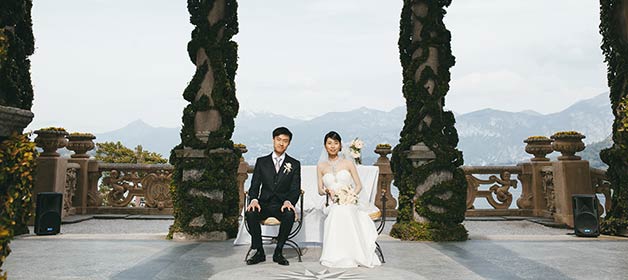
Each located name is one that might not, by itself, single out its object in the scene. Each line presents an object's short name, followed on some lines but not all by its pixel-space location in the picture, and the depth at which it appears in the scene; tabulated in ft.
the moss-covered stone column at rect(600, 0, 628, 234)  22.98
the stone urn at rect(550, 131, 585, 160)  30.27
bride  15.56
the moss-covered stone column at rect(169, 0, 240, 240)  21.98
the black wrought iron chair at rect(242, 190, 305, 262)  16.42
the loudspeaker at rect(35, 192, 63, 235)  23.43
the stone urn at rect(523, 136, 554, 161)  34.86
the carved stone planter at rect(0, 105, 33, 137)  7.69
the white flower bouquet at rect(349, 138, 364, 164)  20.75
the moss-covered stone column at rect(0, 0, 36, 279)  7.74
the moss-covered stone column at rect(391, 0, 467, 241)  21.91
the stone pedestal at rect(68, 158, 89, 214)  35.78
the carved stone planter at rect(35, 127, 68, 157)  31.35
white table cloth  19.43
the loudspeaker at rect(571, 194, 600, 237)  22.72
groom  16.39
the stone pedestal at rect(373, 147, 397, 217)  35.47
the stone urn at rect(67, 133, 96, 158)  36.17
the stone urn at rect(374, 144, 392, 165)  37.06
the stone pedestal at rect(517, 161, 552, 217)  34.68
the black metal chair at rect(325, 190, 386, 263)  16.35
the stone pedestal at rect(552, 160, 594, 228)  29.71
